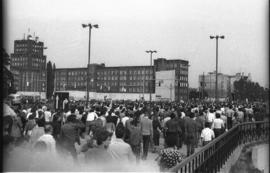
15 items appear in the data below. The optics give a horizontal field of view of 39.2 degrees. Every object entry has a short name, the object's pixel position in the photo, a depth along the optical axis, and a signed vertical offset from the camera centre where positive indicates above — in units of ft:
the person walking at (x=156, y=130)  48.91 -4.26
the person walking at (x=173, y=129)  40.78 -3.38
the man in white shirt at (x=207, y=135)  42.01 -4.09
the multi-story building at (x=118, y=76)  488.85 +28.62
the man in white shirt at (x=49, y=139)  26.69 -3.07
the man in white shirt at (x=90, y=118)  46.03 -2.62
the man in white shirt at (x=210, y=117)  54.80 -2.71
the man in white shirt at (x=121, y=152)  22.75 -3.30
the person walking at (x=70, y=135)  33.58 -3.48
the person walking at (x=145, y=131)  42.83 -3.77
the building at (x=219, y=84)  535.60 +21.31
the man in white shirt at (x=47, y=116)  52.06 -2.70
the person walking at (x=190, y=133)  44.65 -4.11
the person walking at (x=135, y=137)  36.50 -3.81
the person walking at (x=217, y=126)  49.62 -3.61
